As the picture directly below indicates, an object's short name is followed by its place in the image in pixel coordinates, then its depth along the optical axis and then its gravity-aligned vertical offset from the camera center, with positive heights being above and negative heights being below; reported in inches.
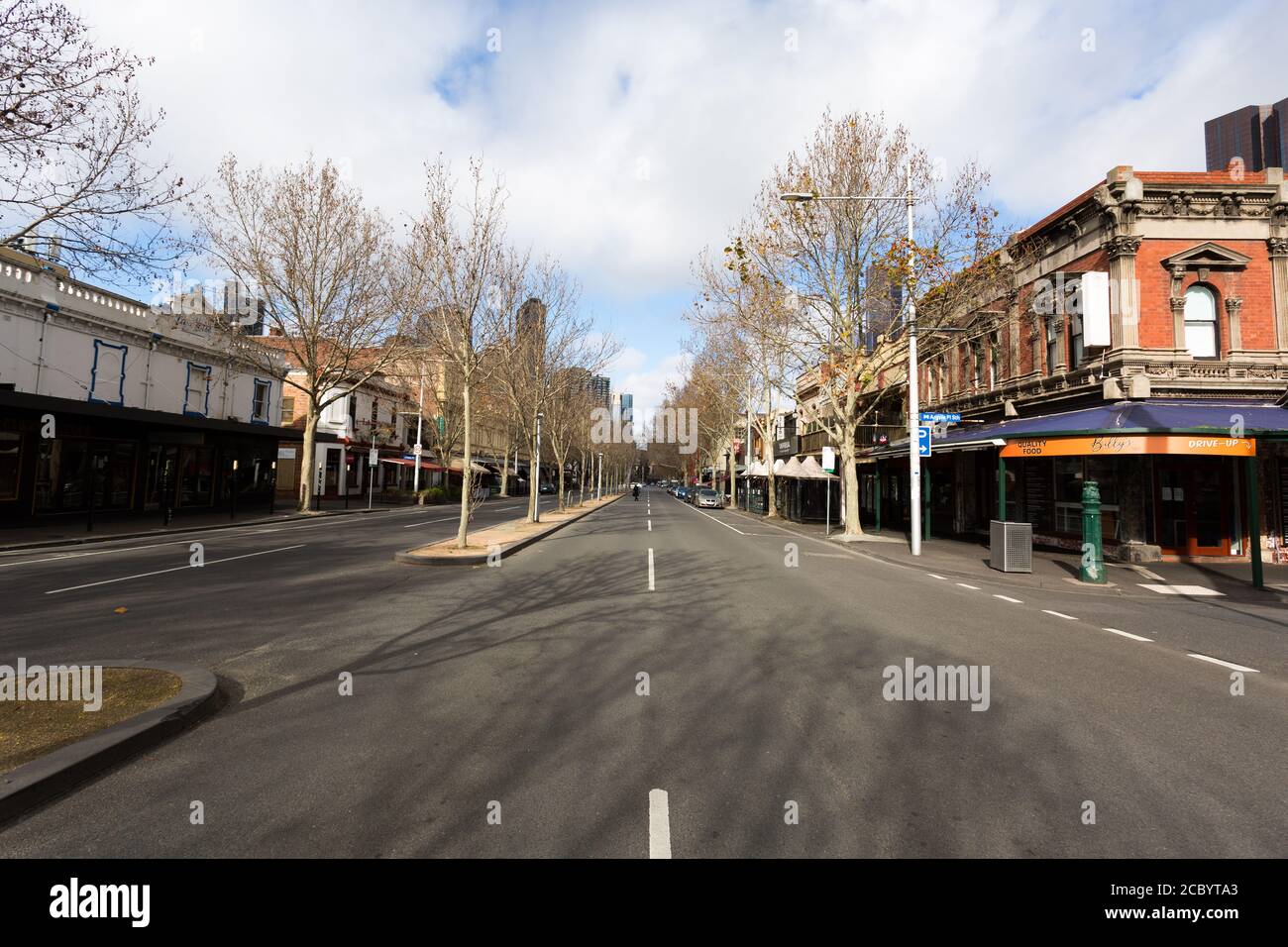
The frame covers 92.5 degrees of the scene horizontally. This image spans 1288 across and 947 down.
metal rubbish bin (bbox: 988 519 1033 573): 528.7 -40.7
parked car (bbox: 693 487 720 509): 1920.5 -8.9
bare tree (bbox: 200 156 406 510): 1003.3 +360.7
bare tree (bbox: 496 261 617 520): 917.8 +215.3
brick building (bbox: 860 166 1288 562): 609.0 +156.7
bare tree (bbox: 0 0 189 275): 200.8 +122.0
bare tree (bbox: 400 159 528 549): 597.3 +206.0
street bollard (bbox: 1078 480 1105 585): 486.9 -31.2
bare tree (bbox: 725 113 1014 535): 736.3 +280.1
